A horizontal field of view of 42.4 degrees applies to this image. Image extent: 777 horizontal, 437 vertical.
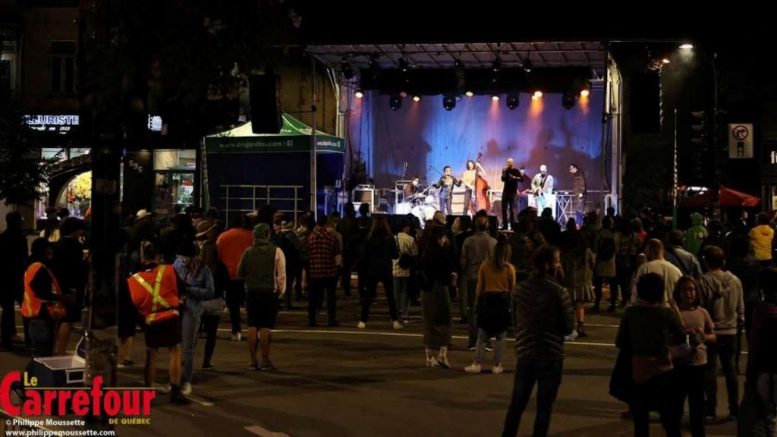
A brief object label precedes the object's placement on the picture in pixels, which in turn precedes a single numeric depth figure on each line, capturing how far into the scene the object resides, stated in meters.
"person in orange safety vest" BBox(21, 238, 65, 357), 11.27
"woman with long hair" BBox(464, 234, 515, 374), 11.86
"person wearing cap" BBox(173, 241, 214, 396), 10.57
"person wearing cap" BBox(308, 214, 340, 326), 16.03
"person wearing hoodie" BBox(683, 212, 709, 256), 16.41
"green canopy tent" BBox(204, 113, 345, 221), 28.23
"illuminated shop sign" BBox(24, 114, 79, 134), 35.03
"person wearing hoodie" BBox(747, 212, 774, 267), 17.56
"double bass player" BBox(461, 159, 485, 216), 30.09
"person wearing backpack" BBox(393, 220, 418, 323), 15.25
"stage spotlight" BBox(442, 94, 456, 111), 31.34
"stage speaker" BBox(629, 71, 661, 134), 24.23
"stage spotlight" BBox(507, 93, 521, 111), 30.80
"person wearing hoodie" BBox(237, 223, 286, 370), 11.98
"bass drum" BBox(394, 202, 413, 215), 30.86
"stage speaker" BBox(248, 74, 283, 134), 24.25
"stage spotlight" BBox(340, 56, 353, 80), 29.22
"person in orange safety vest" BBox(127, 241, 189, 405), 10.02
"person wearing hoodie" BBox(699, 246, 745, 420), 9.35
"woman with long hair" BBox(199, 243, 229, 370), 11.45
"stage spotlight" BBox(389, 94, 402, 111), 31.80
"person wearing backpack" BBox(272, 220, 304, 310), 18.02
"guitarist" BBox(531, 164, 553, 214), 29.38
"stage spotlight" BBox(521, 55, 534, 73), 28.77
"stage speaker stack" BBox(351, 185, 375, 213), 30.45
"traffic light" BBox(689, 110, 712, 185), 19.84
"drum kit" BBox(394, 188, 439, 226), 30.50
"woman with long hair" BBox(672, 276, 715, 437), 7.84
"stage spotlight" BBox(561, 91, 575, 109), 30.26
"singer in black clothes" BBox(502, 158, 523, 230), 27.00
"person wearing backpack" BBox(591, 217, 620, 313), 18.48
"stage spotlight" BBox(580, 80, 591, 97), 30.27
